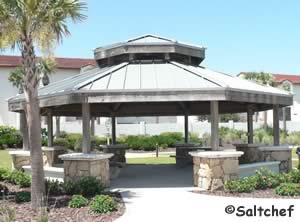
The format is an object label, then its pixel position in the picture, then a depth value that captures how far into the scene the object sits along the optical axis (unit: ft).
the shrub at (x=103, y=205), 32.96
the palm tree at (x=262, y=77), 168.86
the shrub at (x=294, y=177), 43.24
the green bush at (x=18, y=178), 46.32
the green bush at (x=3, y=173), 50.28
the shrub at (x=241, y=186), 41.01
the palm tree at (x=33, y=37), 33.91
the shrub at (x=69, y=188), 40.31
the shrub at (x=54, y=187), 40.86
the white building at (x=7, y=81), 168.35
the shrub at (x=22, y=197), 37.71
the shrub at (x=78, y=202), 34.88
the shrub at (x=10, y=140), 128.98
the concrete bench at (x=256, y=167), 46.47
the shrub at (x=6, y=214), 26.83
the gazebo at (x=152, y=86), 43.21
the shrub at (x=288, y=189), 38.63
